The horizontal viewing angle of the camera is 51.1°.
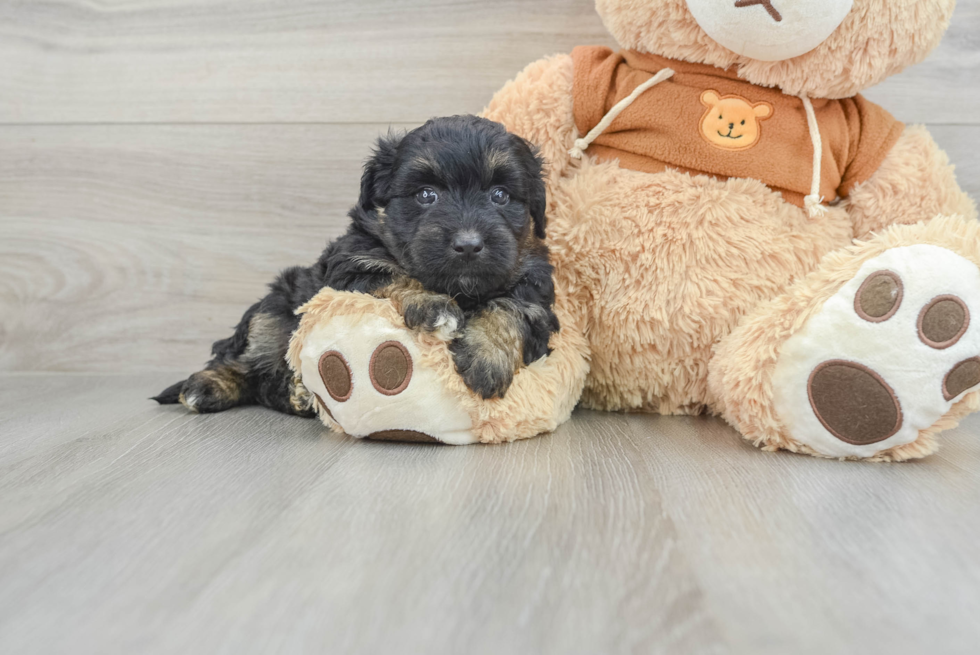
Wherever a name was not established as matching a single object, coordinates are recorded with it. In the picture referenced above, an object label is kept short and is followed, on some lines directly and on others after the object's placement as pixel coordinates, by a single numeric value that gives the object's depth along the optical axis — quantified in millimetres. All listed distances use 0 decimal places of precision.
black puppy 542
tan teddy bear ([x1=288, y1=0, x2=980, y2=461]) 517
